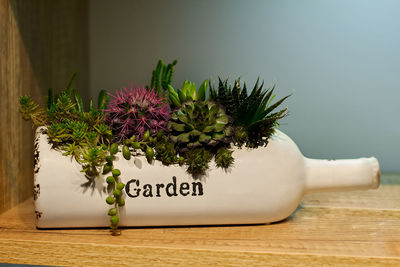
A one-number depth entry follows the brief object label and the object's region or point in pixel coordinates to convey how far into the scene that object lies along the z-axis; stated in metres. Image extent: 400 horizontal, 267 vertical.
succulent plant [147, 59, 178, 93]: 0.62
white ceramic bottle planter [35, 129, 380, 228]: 0.52
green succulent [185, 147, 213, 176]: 0.52
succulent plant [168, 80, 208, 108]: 0.56
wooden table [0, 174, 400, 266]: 0.47
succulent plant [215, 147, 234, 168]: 0.53
